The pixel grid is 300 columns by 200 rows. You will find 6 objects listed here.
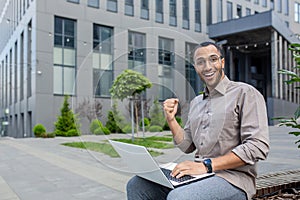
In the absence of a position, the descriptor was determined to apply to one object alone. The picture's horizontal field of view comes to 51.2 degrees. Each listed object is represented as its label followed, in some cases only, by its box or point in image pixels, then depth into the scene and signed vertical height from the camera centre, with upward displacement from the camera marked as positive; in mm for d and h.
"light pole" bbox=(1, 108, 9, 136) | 26088 -1999
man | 1190 -130
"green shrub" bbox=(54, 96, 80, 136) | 14114 -933
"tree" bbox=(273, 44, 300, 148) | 2293 -67
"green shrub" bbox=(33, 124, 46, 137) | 14586 -1227
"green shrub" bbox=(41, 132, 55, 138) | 14602 -1473
